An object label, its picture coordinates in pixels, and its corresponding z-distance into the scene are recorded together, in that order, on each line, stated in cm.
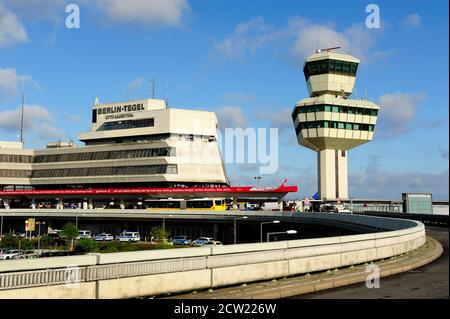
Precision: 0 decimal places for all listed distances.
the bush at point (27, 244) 9501
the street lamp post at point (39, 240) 8002
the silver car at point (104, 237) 10462
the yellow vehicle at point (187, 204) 10211
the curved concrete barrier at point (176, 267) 1566
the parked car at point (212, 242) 8769
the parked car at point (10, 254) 7038
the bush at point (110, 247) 8425
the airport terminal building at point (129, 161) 12012
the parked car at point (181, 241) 9358
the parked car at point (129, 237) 10102
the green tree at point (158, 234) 9000
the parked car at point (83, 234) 10556
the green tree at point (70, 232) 9419
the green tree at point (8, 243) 9540
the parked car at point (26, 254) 7233
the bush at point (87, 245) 8450
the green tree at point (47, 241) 10012
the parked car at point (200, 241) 8788
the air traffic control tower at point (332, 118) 12100
